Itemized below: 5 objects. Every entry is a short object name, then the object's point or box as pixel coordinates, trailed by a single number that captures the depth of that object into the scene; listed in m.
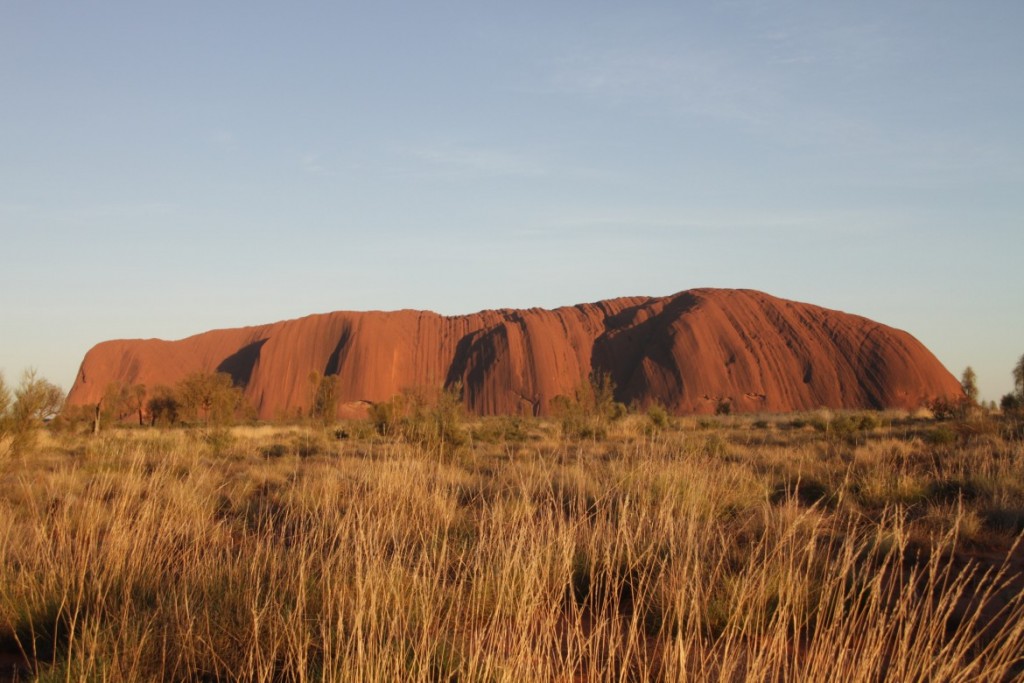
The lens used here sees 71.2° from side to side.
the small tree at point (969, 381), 40.12
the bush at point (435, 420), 12.41
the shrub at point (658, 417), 22.72
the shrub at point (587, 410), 17.08
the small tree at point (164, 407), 41.56
